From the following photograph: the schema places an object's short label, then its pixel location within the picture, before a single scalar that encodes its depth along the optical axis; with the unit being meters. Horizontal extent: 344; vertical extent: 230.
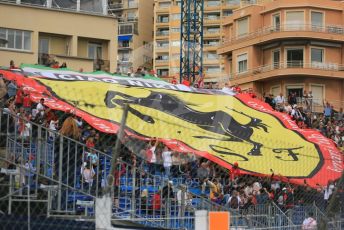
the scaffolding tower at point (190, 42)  52.62
